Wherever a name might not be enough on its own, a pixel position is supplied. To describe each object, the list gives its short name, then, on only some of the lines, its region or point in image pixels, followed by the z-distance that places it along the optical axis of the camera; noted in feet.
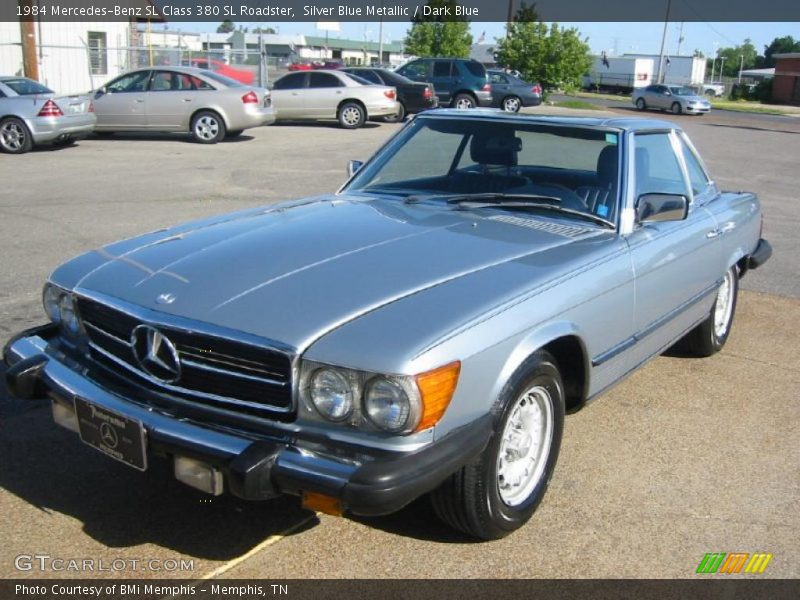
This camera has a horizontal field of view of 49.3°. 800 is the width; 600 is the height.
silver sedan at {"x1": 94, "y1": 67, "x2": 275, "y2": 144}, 58.85
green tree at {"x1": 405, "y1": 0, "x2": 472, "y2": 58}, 166.40
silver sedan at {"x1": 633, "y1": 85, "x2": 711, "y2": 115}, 131.13
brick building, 228.22
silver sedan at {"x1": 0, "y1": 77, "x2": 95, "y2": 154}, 49.62
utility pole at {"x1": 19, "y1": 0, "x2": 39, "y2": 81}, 69.05
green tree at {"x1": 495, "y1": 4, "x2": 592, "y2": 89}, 148.97
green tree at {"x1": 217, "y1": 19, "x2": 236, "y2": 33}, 497.70
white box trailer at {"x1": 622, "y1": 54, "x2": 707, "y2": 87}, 237.66
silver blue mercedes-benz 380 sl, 9.31
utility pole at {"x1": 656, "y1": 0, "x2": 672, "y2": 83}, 202.26
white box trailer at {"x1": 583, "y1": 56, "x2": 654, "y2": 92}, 233.96
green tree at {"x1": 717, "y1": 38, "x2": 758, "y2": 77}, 450.71
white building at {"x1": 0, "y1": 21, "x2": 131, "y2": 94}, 80.69
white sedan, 72.38
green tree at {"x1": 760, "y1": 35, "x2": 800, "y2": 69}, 440.45
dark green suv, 88.63
